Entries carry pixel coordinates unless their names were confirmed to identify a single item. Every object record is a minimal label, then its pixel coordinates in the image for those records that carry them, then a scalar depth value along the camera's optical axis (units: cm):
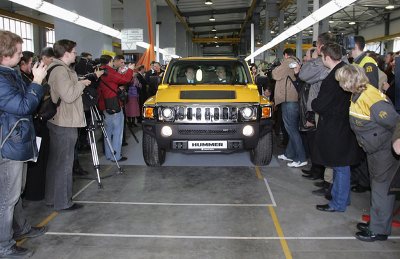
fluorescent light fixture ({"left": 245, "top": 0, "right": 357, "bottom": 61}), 926
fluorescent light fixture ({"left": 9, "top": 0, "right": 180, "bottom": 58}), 933
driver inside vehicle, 687
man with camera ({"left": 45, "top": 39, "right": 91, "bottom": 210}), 423
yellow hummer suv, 569
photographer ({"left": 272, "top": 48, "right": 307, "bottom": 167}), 634
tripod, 523
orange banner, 1521
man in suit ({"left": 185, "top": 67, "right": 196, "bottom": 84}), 685
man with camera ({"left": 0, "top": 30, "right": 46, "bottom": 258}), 316
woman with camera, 645
